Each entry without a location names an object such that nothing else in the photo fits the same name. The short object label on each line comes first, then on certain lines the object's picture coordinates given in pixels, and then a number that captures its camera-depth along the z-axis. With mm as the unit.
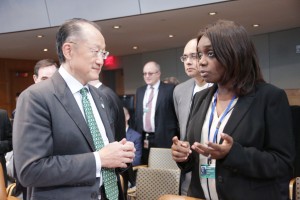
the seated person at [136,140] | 4066
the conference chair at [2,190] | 2201
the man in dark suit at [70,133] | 1315
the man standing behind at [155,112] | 4051
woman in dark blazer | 1378
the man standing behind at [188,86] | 3012
